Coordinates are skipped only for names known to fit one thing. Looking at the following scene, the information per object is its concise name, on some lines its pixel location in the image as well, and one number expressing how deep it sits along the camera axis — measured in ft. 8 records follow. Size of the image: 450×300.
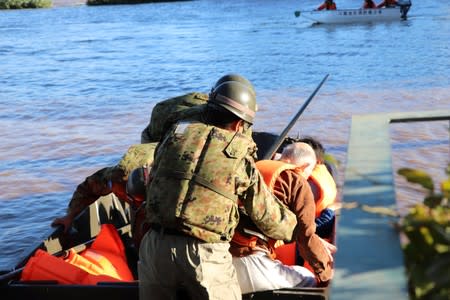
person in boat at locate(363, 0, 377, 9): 181.91
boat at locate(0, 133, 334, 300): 23.24
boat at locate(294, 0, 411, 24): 176.78
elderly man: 22.69
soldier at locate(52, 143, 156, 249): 27.53
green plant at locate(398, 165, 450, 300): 8.27
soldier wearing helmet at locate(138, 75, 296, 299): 19.51
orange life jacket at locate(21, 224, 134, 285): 25.23
